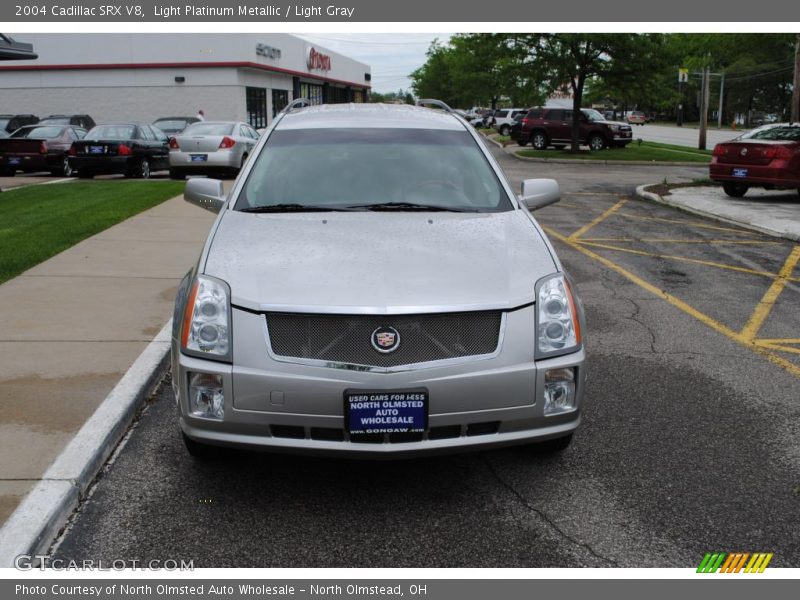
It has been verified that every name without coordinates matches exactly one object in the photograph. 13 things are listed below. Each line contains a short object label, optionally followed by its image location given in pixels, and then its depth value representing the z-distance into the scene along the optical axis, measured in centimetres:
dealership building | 4222
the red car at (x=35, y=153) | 2192
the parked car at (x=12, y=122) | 2674
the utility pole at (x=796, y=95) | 2150
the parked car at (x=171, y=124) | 2942
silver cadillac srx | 369
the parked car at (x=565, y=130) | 3616
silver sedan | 2023
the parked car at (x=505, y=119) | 5450
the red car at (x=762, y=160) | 1639
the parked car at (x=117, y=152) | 2122
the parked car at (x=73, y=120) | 2805
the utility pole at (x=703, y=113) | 3316
